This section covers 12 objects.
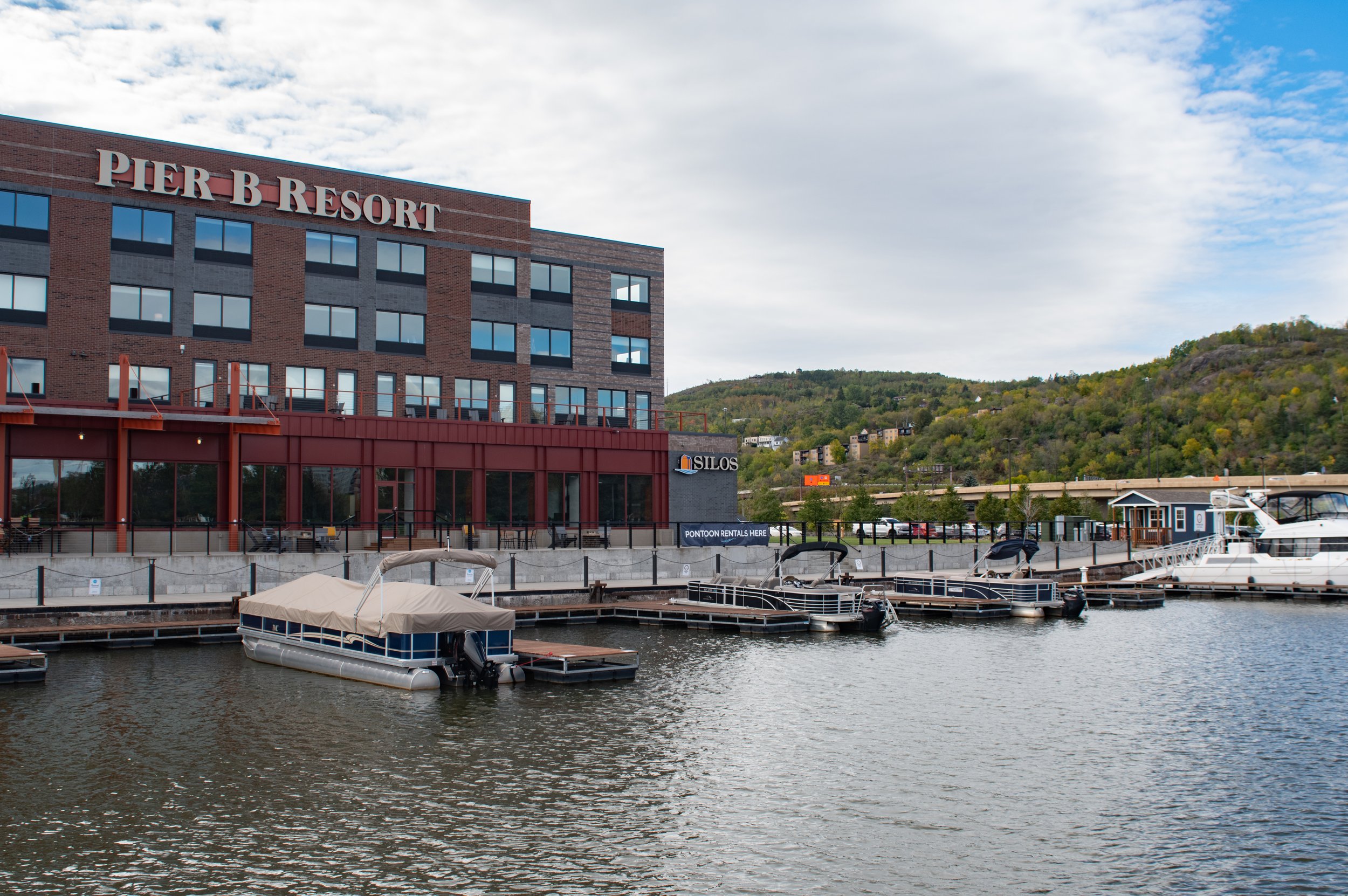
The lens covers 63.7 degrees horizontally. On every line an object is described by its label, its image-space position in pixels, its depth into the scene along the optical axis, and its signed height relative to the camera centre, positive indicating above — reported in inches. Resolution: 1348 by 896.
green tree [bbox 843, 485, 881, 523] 3115.2 -22.5
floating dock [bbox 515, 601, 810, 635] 1338.6 -147.9
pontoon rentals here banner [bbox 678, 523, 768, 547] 1844.2 -56.7
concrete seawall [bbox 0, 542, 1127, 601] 1299.2 -95.4
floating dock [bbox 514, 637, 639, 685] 969.5 -149.7
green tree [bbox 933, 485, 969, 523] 2967.5 -21.7
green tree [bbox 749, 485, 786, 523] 3348.9 -21.8
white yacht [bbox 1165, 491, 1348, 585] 1856.5 -98.4
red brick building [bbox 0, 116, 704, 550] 1649.9 +260.5
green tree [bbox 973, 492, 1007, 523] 2965.1 -29.4
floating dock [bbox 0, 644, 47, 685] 925.2 -142.6
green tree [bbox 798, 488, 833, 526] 3048.7 -23.4
